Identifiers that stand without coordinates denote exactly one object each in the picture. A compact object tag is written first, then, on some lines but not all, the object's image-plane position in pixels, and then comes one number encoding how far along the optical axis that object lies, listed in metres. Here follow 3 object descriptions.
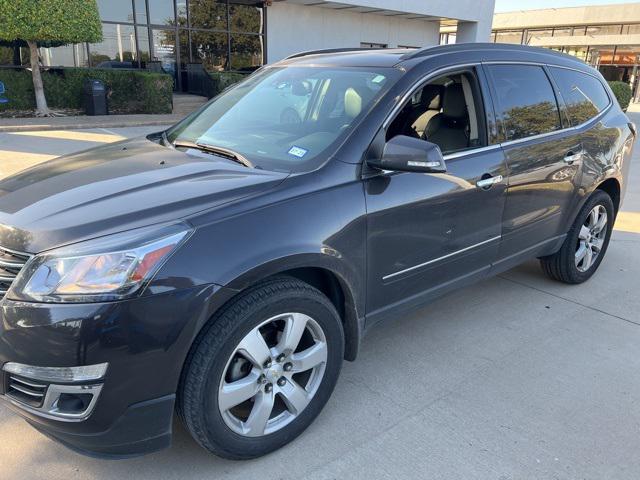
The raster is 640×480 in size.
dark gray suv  1.92
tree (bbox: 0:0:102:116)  11.98
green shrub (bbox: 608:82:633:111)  23.64
